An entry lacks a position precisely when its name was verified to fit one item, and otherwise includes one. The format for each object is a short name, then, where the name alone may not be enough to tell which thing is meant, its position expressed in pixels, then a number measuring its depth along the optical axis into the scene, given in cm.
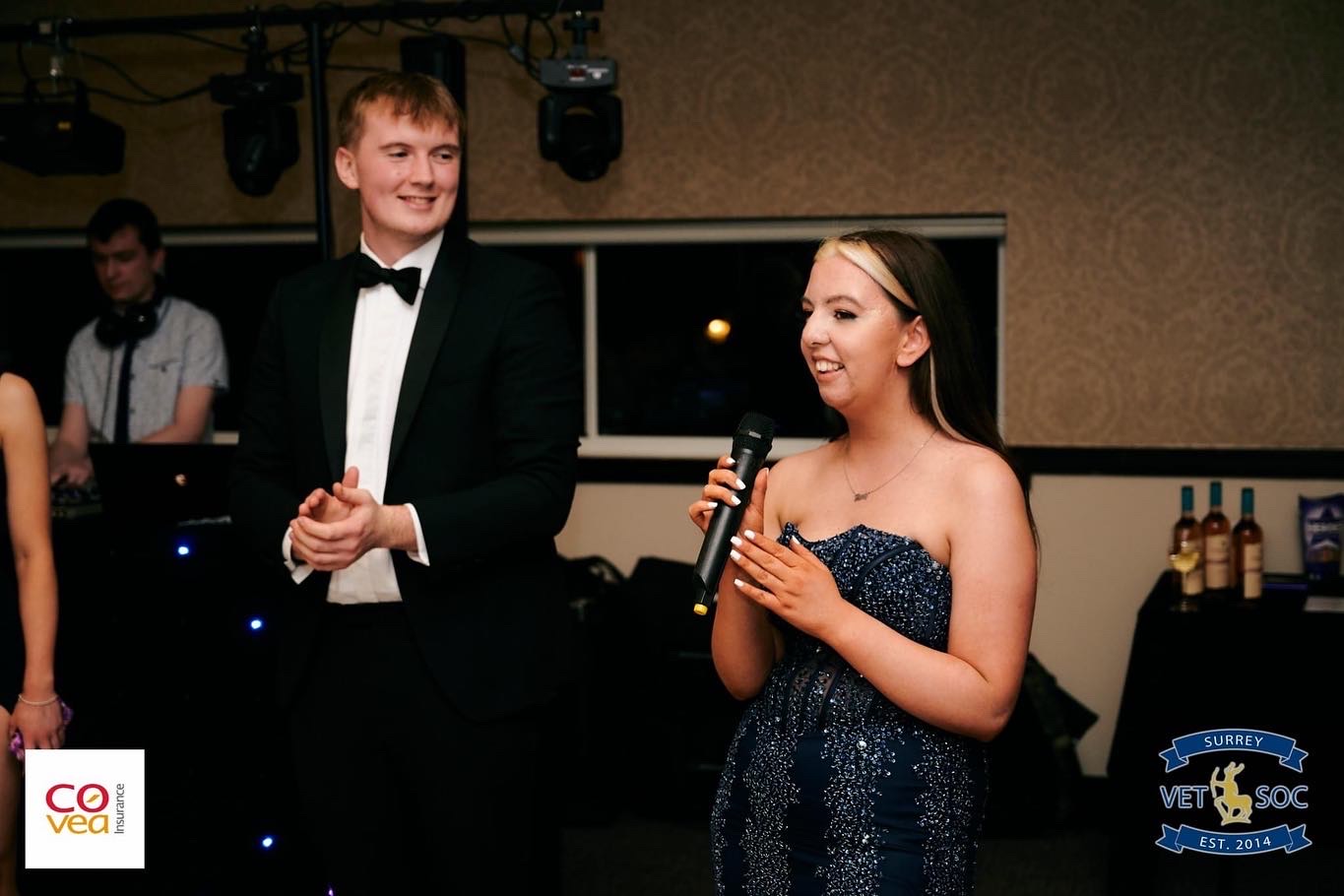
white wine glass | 357
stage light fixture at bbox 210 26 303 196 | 362
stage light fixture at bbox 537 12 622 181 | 337
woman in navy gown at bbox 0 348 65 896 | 222
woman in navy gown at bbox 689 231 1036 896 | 152
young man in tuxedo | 197
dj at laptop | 376
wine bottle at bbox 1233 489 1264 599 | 351
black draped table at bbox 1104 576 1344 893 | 328
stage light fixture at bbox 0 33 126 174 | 371
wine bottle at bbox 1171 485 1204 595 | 360
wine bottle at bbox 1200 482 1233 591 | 361
